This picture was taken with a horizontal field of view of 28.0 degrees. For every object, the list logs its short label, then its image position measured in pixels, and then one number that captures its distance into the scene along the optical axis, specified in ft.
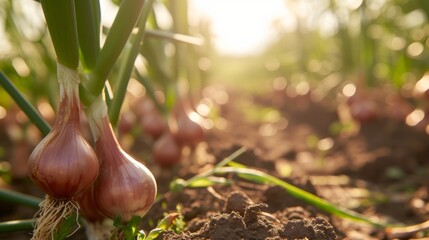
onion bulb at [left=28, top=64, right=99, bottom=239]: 1.97
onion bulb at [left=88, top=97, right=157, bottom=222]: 2.04
